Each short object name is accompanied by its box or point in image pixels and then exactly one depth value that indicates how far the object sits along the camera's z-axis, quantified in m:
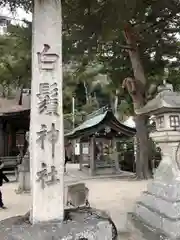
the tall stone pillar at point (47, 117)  2.36
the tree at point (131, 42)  4.04
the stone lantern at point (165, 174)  3.27
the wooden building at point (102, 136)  10.33
